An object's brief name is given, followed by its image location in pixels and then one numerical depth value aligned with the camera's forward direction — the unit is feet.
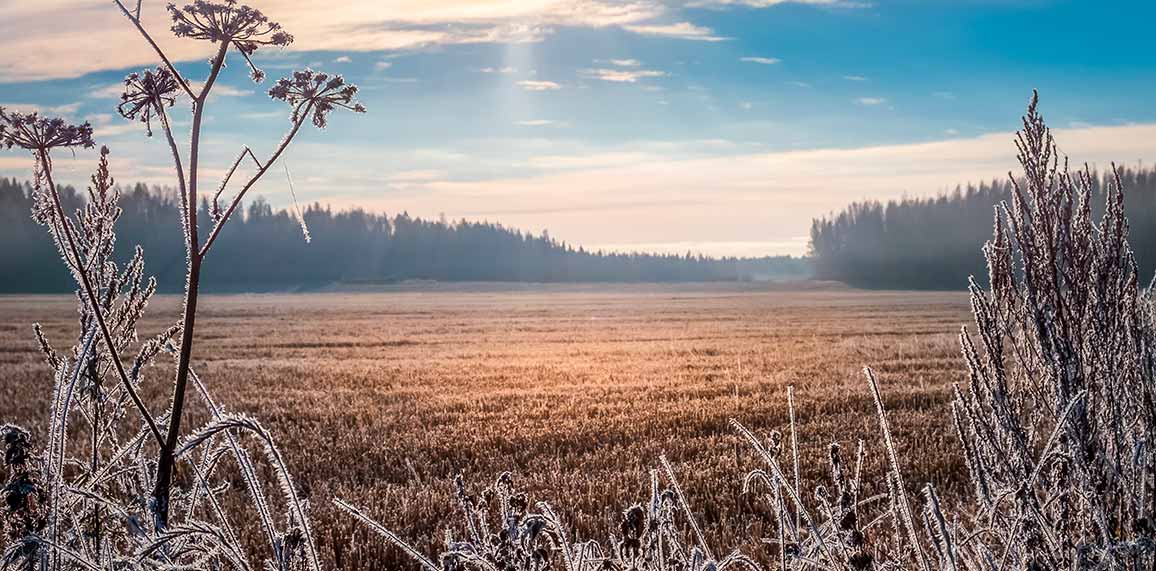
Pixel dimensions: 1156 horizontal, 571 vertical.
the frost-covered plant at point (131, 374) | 3.65
